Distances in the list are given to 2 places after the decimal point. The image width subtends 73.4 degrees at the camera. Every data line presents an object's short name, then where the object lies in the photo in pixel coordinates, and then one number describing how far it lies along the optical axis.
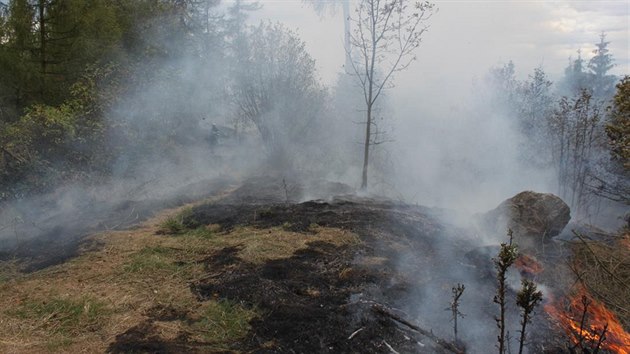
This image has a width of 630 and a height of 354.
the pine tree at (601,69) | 30.28
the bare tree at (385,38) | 10.71
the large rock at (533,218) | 6.80
